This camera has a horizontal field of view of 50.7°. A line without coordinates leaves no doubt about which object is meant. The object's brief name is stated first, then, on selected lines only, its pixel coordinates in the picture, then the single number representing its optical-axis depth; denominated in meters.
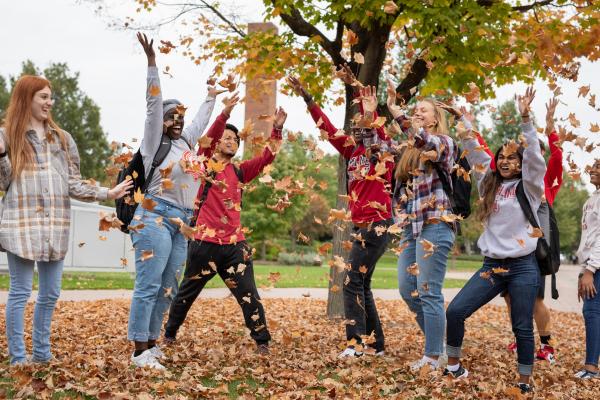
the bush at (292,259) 33.75
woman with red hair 4.46
